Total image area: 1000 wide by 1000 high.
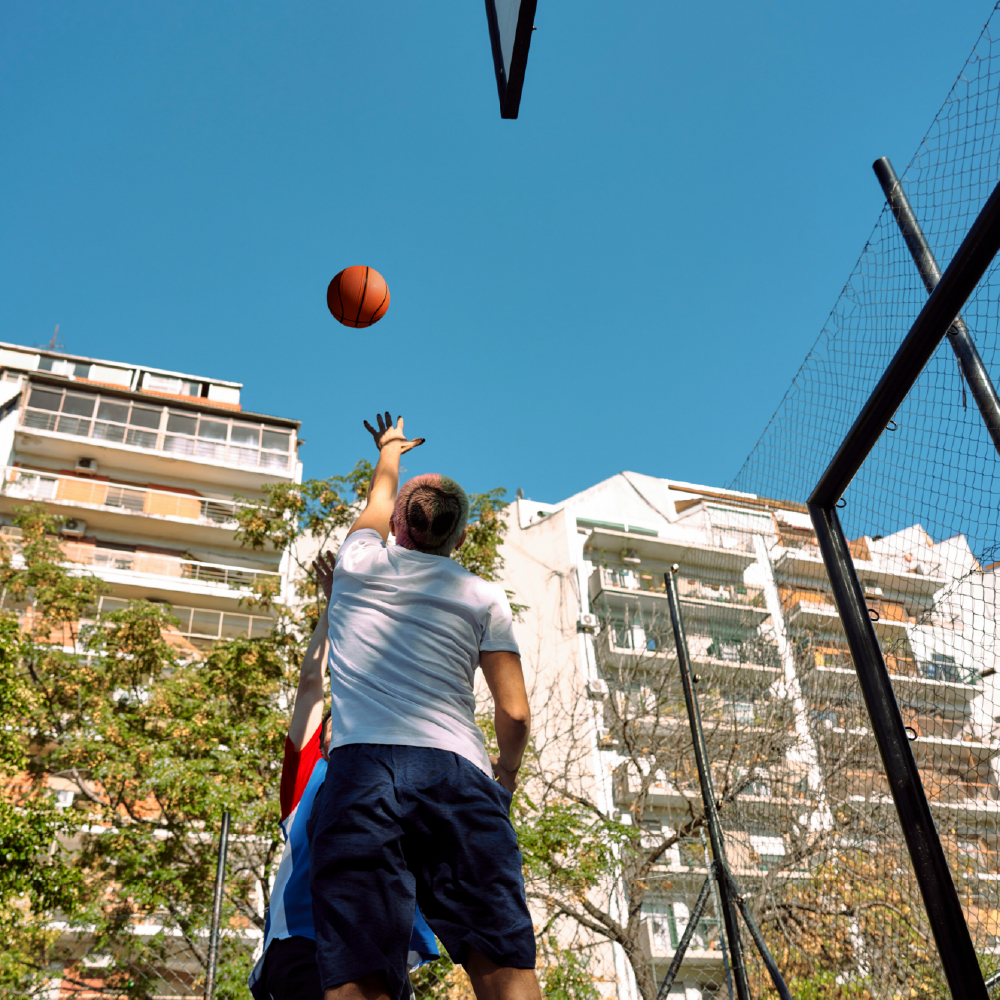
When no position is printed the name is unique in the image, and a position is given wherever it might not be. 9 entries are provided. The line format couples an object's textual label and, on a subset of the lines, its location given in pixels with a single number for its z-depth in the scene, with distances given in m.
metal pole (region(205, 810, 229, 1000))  6.84
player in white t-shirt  1.56
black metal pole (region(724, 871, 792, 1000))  4.01
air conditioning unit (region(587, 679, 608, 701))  15.90
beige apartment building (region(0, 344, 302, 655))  26.55
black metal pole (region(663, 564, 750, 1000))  4.75
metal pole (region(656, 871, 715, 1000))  4.93
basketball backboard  2.79
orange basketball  4.96
